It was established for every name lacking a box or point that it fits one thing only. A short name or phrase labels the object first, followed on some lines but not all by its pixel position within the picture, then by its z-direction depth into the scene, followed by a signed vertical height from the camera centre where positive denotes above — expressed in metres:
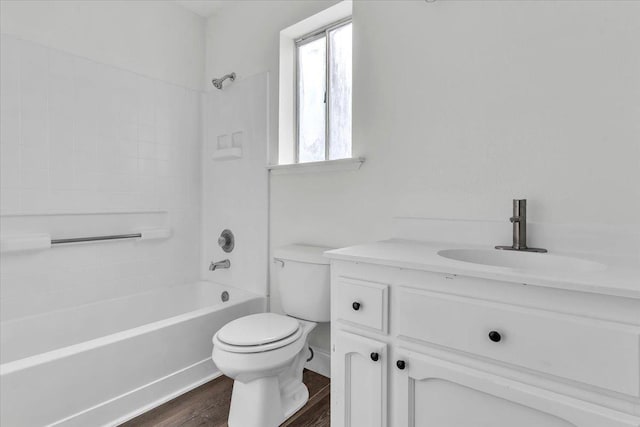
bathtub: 1.26 -0.71
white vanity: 0.70 -0.34
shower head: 2.26 +0.91
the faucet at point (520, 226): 1.15 -0.06
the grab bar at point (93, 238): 1.80 -0.18
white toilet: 1.34 -0.58
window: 1.91 +0.71
